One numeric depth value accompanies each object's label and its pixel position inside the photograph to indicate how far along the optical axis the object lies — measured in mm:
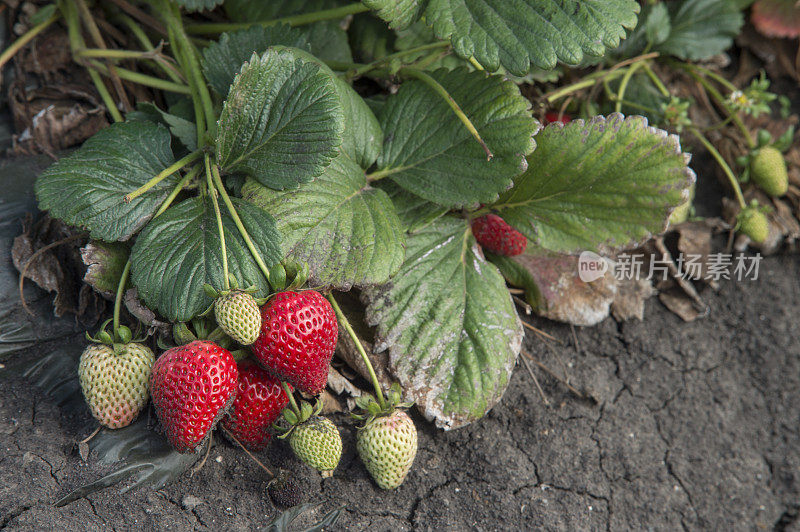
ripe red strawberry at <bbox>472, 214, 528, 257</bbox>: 887
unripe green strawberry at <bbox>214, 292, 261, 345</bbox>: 788
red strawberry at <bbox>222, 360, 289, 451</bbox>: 815
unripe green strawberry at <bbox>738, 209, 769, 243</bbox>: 960
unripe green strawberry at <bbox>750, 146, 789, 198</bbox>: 969
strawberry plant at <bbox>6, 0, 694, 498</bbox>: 805
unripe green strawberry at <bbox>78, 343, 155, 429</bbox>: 806
